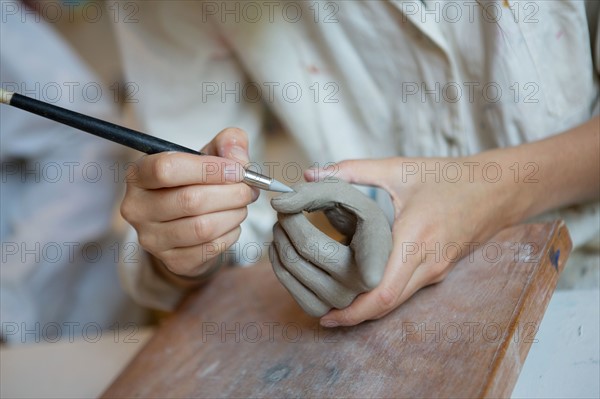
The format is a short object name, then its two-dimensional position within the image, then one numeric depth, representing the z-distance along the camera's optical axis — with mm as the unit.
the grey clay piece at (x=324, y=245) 622
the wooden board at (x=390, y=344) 589
